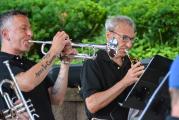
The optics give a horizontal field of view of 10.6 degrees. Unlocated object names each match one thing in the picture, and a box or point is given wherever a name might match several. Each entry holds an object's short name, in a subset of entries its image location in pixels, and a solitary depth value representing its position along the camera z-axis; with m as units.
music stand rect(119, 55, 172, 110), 6.76
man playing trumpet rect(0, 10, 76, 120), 6.89
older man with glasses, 7.45
